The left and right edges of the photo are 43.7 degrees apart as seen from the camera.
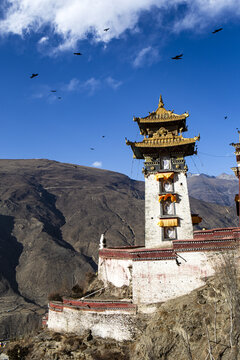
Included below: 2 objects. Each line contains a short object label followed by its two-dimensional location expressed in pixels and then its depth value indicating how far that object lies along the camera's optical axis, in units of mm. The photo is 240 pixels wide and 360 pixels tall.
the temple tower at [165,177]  25219
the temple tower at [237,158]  26750
